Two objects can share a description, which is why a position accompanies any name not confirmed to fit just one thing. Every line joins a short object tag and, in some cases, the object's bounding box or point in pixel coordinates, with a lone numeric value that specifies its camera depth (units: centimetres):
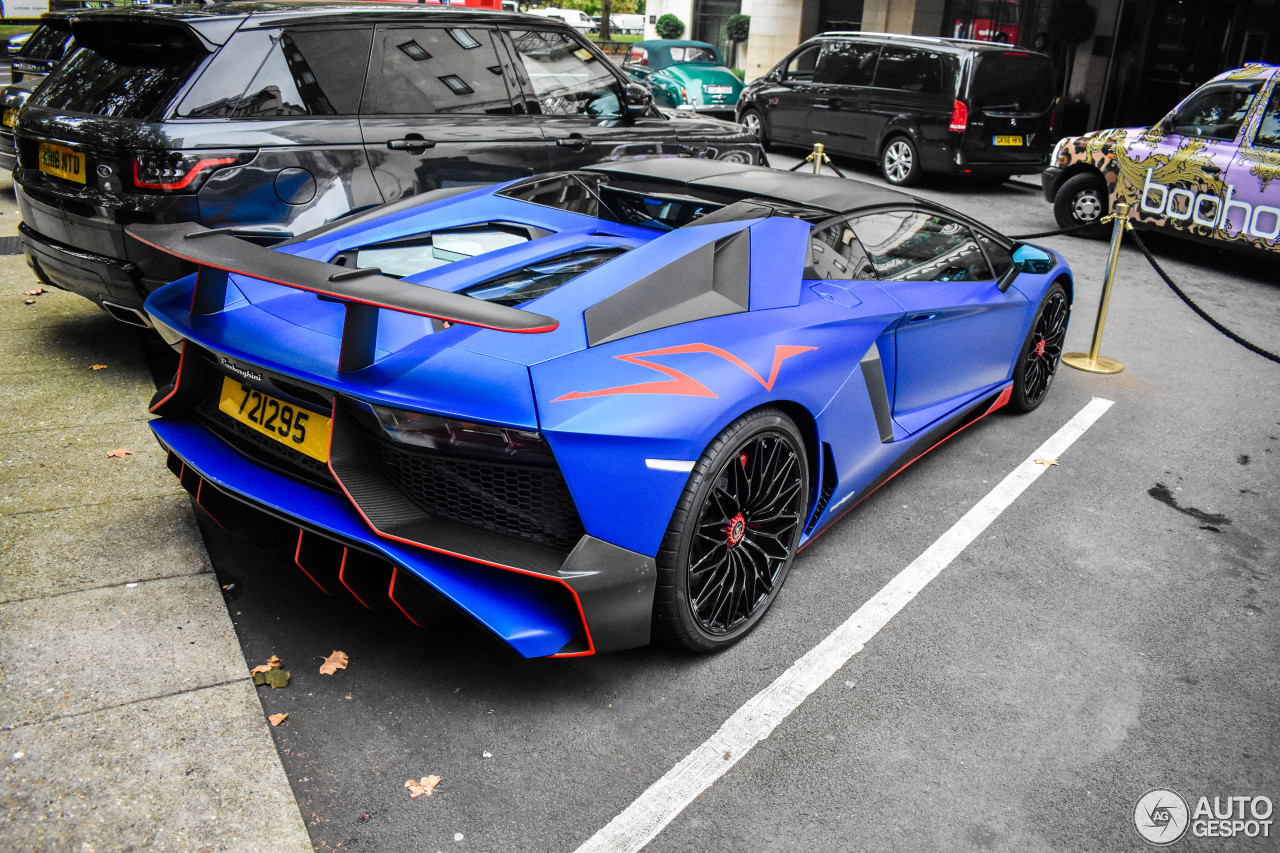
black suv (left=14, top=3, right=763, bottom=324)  426
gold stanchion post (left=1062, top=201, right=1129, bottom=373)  610
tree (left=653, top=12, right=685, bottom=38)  3219
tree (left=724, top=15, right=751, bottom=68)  2683
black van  1177
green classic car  1800
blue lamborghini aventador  245
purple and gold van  801
